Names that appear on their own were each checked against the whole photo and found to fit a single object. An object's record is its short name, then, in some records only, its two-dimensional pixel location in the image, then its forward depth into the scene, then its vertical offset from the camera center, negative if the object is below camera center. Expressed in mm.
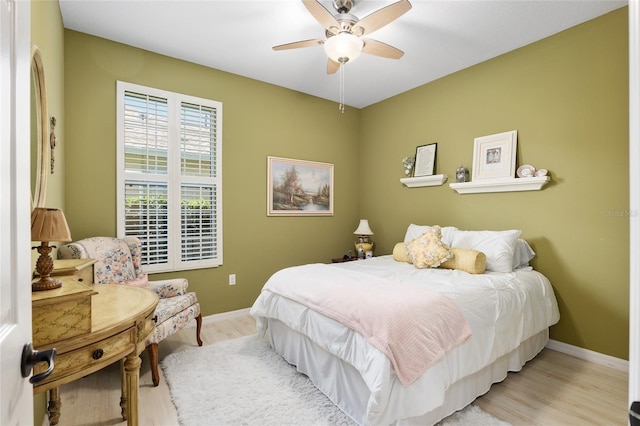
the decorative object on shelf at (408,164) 4152 +637
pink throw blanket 1670 -612
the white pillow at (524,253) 3024 -392
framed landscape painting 4109 +334
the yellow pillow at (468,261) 2758 -437
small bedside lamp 4398 -420
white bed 1667 -870
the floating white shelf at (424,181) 3786 +391
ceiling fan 2180 +1367
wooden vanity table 1116 -466
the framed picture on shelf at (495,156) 3180 +584
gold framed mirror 1615 +435
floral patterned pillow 2945 -365
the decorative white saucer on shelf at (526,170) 3031 +401
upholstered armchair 2383 -582
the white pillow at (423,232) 3350 -225
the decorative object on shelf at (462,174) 3547 +425
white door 656 -1
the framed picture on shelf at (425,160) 3914 +649
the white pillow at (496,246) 2818 -315
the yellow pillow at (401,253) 3309 -445
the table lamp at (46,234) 1232 -92
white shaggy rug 1937 -1256
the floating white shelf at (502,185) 2953 +275
